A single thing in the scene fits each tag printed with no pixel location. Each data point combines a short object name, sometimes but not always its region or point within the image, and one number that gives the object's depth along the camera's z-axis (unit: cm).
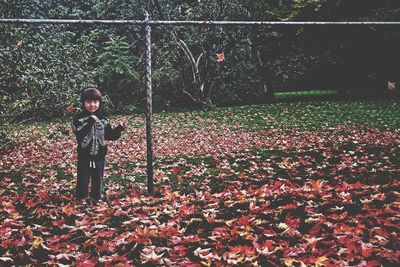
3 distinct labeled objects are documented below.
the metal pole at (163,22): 415
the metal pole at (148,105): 462
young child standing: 442
